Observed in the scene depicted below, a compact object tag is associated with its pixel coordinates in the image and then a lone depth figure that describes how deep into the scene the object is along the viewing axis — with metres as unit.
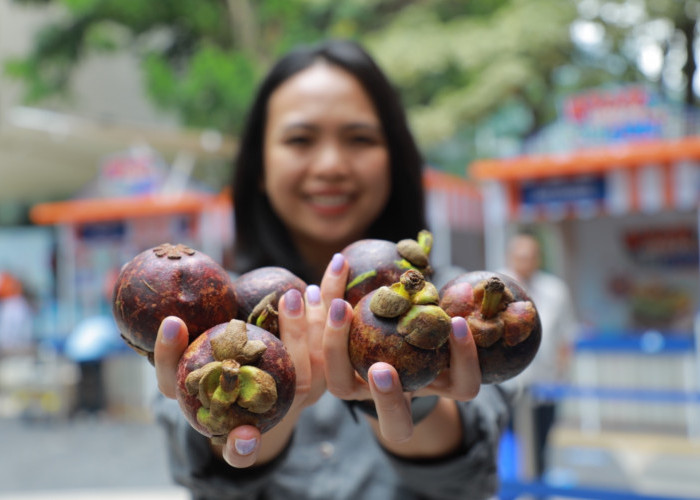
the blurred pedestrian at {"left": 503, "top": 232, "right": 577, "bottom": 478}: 5.76
